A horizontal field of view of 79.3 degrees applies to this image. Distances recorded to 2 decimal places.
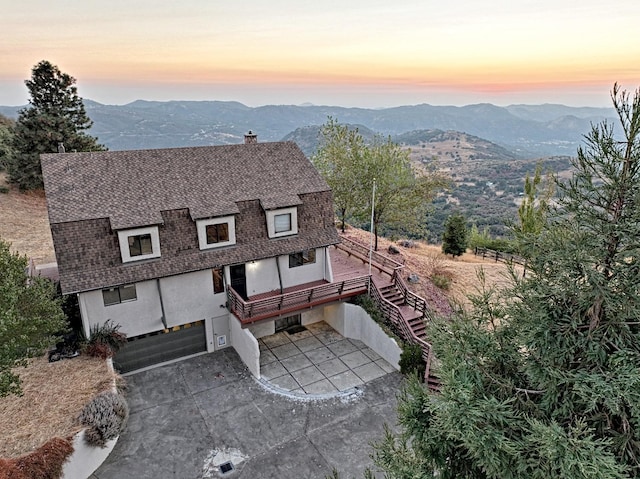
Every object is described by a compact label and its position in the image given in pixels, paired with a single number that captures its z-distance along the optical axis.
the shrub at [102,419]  12.68
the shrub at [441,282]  25.23
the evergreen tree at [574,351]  5.57
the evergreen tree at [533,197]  23.88
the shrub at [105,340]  16.02
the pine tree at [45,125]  31.88
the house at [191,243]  16.02
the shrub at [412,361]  17.41
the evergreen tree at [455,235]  31.86
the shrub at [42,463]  10.74
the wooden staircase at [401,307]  17.39
